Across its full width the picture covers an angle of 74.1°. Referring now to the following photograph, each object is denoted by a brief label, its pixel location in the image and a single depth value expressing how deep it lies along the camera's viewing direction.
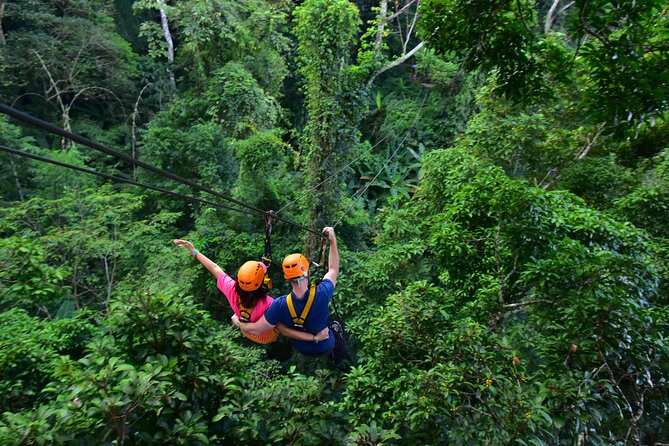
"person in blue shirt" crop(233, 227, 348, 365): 2.63
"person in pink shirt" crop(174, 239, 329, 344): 2.64
